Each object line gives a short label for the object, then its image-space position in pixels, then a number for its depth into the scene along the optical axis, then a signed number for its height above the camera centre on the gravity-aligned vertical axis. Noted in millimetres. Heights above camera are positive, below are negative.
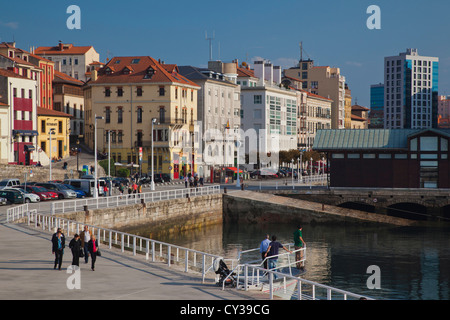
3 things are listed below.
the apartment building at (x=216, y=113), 113562 +5589
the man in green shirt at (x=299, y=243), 34688 -4687
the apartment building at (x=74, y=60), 151750 +18603
